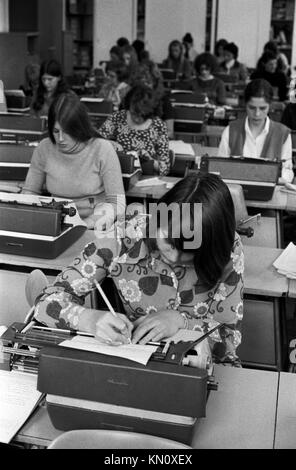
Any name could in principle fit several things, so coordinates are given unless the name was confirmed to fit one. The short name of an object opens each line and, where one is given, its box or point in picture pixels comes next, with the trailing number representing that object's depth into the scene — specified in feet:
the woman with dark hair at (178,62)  30.37
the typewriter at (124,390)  4.36
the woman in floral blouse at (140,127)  13.62
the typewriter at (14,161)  11.54
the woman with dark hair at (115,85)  21.59
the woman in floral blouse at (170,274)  5.54
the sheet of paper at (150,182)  11.87
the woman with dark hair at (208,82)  24.43
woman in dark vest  13.15
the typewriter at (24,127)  13.76
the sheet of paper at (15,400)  4.78
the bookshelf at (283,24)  30.22
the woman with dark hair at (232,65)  30.12
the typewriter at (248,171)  10.62
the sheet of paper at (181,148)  14.48
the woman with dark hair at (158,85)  17.21
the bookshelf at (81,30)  30.17
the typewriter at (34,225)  7.87
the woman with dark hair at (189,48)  31.53
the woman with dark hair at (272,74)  24.39
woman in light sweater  10.35
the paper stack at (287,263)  7.81
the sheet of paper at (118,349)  4.50
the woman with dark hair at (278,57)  26.95
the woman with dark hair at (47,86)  17.21
